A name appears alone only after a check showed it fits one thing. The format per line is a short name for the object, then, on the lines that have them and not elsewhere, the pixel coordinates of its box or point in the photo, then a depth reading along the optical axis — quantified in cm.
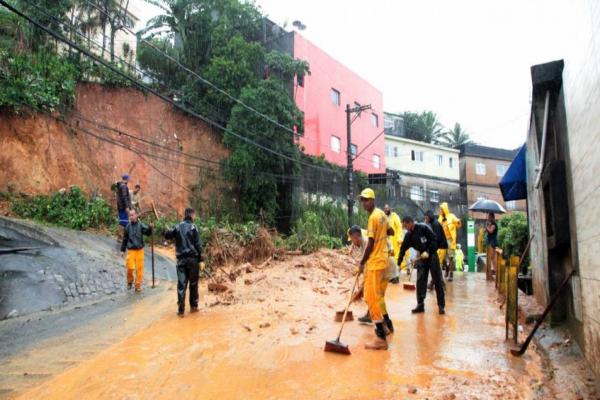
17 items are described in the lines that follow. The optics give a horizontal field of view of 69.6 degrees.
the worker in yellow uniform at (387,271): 605
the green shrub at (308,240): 1548
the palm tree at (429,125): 4144
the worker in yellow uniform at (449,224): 1198
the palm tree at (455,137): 4377
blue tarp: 954
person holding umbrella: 1175
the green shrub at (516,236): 1223
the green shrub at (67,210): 1478
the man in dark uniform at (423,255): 752
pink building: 2673
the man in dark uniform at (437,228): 801
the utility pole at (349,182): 2160
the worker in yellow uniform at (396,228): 1093
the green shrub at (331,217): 2342
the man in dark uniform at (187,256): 764
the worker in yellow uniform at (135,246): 985
